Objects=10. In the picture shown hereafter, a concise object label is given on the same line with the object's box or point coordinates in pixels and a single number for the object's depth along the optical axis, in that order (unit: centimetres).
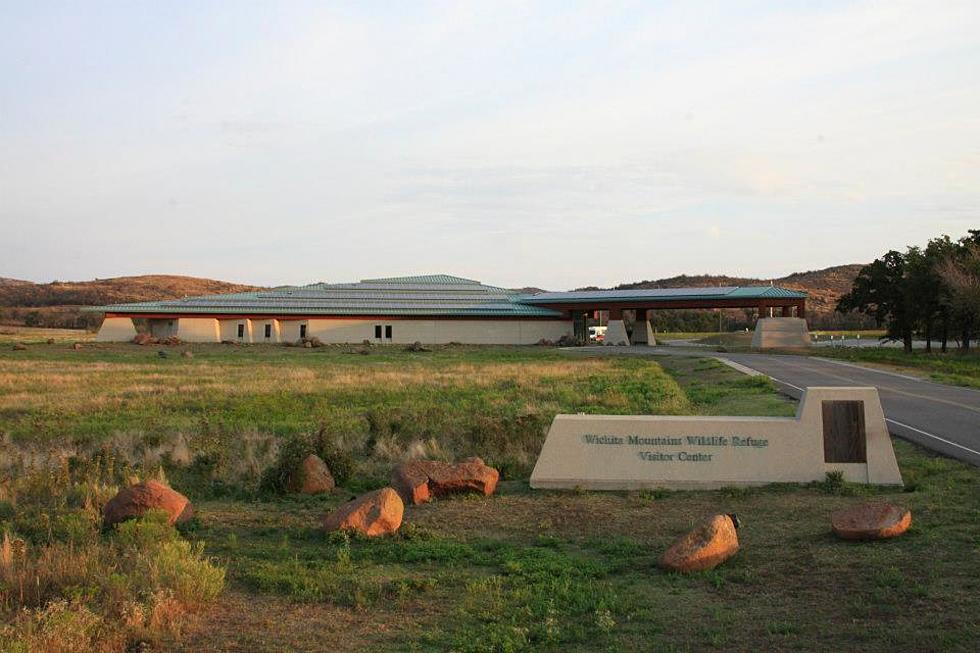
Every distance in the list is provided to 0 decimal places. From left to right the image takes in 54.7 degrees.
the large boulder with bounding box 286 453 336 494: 1339
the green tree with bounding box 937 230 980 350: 4431
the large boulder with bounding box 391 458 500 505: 1230
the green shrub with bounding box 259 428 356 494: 1344
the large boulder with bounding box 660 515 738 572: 882
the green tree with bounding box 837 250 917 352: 5578
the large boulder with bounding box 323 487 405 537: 1023
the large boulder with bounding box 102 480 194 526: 1062
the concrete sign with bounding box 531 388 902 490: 1268
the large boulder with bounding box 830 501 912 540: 952
